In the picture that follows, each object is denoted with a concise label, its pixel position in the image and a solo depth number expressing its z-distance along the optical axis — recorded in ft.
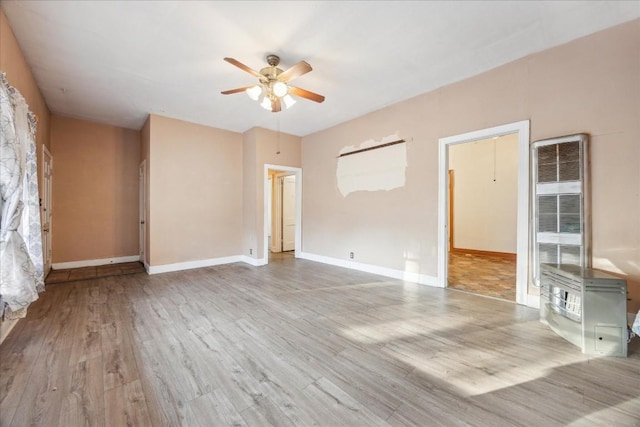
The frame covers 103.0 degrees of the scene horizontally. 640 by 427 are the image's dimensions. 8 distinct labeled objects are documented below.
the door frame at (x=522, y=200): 9.88
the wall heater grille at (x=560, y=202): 8.58
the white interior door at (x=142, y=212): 16.89
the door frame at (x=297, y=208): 17.74
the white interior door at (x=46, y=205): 13.34
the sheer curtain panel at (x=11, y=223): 5.69
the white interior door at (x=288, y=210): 23.07
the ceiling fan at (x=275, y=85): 8.67
